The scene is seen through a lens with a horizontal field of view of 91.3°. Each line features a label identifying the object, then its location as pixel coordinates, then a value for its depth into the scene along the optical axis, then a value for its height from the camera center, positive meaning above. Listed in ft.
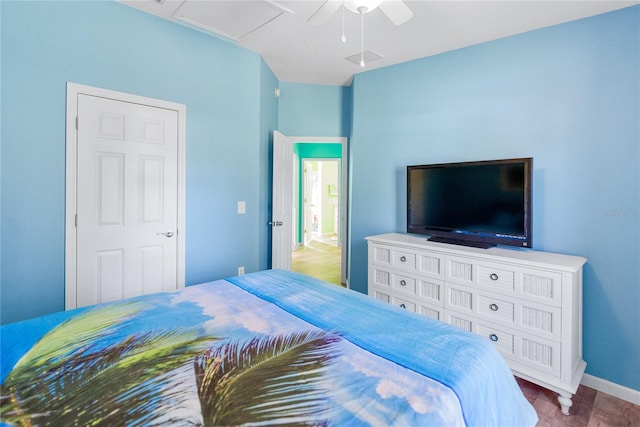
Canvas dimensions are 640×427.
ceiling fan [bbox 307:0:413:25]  5.81 +3.86
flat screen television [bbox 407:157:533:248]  7.74 +0.27
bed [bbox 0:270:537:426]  2.65 -1.66
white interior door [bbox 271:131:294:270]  11.77 +0.27
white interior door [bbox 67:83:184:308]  7.64 +0.21
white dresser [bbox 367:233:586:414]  6.44 -2.06
